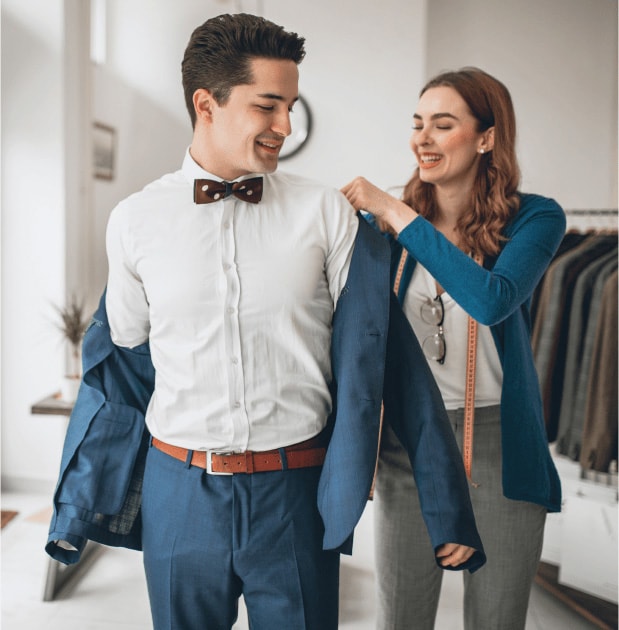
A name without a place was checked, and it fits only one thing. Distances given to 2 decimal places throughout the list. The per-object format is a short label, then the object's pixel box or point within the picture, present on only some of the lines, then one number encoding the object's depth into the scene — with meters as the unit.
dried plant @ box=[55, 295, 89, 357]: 3.11
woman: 1.48
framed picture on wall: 3.77
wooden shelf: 2.79
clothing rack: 2.45
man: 1.19
